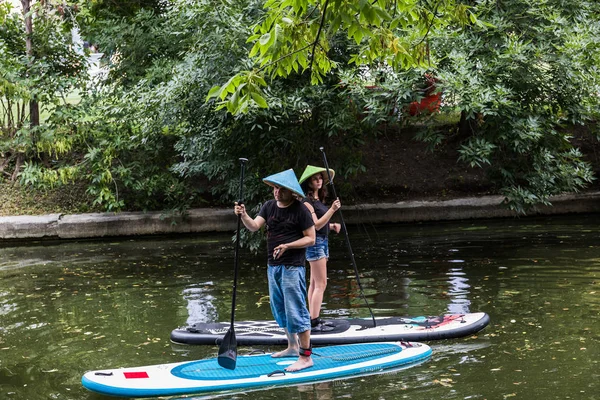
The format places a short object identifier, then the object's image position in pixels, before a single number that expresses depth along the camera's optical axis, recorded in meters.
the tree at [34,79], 17.09
